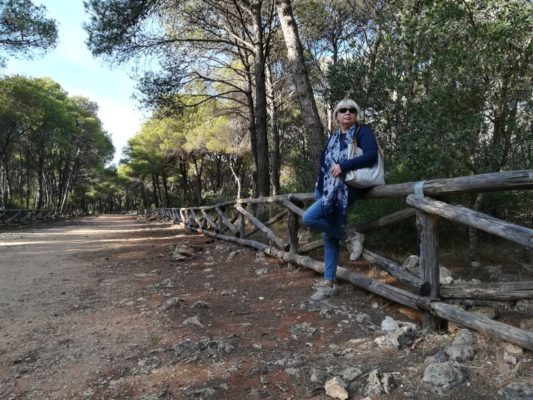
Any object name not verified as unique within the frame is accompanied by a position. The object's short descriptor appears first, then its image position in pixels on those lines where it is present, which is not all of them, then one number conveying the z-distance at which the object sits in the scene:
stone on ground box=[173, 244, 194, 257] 7.63
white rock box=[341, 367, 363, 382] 2.37
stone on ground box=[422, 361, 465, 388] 2.21
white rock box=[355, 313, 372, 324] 3.30
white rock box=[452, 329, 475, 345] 2.57
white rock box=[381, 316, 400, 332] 3.05
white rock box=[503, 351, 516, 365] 2.28
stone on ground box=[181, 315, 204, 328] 3.50
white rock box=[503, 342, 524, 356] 2.33
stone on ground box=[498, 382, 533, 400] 1.94
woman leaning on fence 3.45
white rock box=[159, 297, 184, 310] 4.11
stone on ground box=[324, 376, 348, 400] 2.22
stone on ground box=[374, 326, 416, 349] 2.76
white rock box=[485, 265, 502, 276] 5.08
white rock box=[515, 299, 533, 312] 3.37
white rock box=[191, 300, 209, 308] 4.04
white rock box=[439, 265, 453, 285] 4.38
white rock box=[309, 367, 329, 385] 2.38
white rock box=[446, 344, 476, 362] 2.41
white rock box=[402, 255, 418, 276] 4.81
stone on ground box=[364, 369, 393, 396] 2.22
